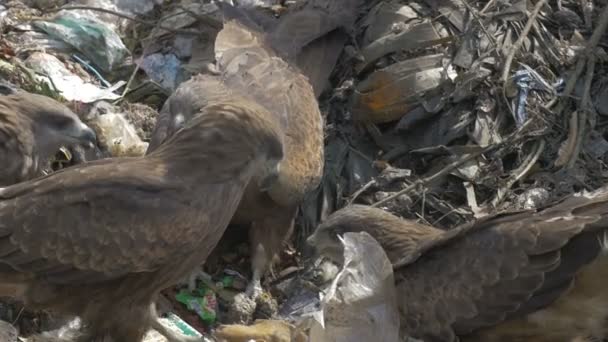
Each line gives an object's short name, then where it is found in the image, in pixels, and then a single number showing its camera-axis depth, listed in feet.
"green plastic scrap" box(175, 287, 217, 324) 45.21
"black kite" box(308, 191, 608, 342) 35.96
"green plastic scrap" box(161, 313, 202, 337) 42.89
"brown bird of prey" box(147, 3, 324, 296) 45.62
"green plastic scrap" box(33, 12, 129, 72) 54.85
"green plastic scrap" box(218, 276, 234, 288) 47.26
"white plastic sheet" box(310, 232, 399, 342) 37.96
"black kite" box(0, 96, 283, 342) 36.68
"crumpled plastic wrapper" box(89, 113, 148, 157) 49.52
